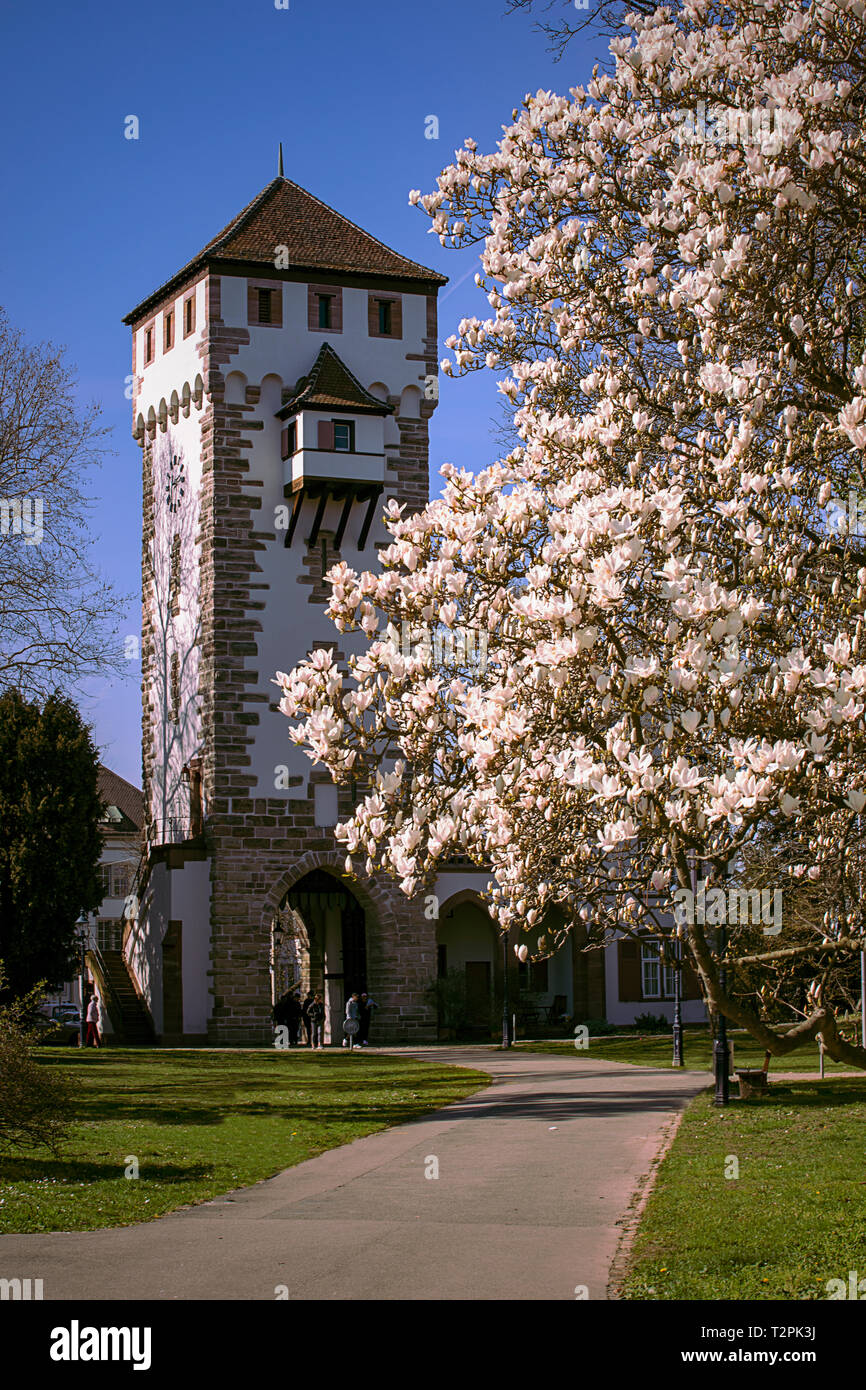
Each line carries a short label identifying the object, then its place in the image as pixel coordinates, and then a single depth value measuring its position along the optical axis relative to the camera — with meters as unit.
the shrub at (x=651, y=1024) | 41.66
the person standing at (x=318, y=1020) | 39.81
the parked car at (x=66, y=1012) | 52.22
